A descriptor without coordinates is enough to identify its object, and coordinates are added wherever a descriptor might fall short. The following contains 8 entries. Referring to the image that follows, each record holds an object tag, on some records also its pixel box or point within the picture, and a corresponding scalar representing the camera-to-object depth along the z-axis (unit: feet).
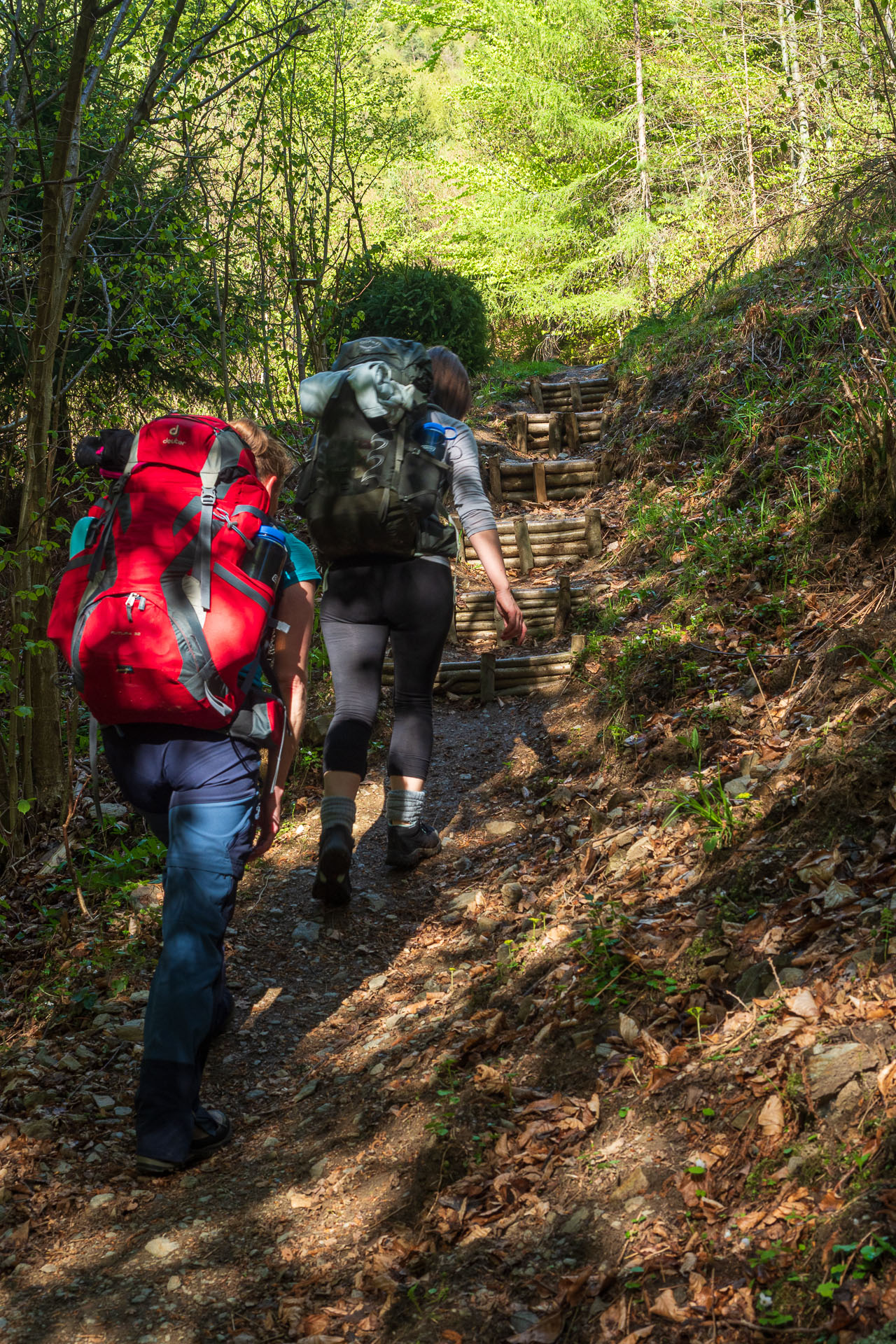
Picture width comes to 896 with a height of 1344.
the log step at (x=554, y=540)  28.76
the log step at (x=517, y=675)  21.70
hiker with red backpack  7.84
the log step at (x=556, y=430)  41.91
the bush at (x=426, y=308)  43.47
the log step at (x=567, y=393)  48.37
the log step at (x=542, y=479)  35.99
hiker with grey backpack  11.43
